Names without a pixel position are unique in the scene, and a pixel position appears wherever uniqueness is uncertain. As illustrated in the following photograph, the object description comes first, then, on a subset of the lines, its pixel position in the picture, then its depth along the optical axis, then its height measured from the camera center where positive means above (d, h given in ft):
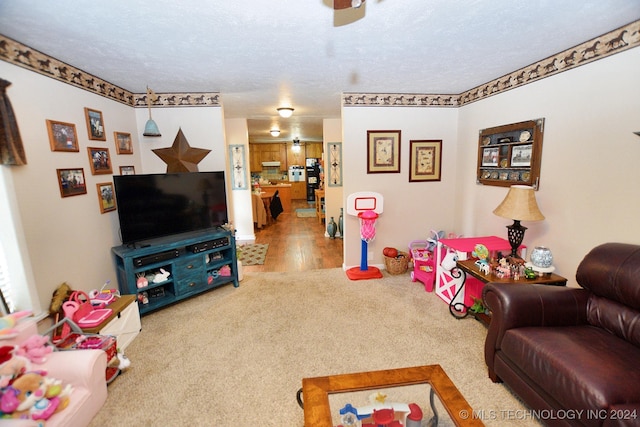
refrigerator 32.63 -0.66
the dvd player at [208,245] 9.91 -2.65
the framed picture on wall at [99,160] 8.30 +0.46
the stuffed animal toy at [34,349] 5.12 -3.17
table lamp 7.57 -1.29
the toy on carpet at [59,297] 6.63 -2.91
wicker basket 11.97 -4.19
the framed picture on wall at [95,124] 8.18 +1.55
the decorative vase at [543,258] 7.25 -2.50
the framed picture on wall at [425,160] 12.18 +0.21
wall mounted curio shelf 8.43 +0.27
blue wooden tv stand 8.70 -3.17
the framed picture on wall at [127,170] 9.78 +0.16
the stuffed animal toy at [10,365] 4.48 -3.10
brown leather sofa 4.11 -3.28
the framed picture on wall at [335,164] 17.80 +0.24
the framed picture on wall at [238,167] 17.71 +0.26
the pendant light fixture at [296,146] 29.36 +2.54
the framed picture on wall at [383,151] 11.85 +0.65
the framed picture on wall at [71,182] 7.16 -0.14
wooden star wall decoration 10.36 +0.68
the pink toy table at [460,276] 8.95 -3.68
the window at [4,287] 5.88 -2.31
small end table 7.09 -3.05
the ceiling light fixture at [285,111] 13.26 +2.78
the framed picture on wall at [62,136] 6.89 +1.05
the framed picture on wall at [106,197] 8.67 -0.69
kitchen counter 27.35 -2.26
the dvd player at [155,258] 8.68 -2.67
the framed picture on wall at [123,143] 9.54 +1.13
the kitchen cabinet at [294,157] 32.40 +1.40
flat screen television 8.55 -1.01
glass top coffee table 4.14 -3.57
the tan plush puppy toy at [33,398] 4.33 -3.54
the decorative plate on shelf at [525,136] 8.64 +0.80
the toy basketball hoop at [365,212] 11.59 -1.91
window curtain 5.58 +0.90
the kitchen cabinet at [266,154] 31.45 +1.80
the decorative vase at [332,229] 18.25 -3.95
